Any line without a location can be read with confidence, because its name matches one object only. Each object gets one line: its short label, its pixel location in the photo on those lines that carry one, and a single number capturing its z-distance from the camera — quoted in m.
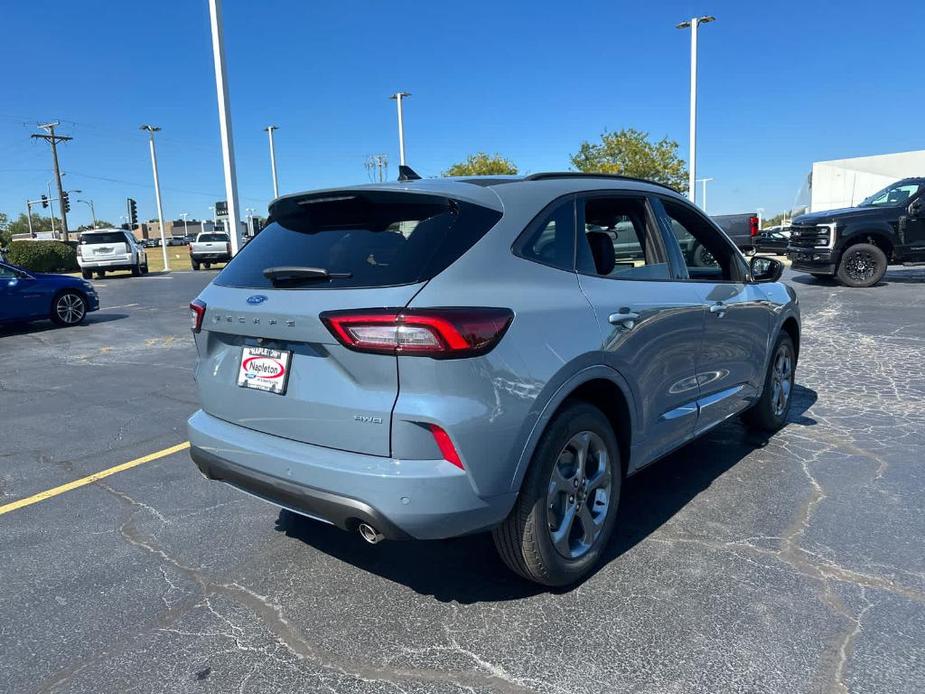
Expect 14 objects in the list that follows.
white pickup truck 32.78
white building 45.78
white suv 26.41
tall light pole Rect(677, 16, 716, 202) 27.06
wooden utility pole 50.84
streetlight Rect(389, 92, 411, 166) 36.75
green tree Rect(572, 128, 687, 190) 39.69
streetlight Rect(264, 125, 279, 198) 46.07
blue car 11.97
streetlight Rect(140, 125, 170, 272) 38.92
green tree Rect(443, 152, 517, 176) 45.44
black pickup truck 14.36
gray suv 2.45
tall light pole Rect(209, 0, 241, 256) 13.48
